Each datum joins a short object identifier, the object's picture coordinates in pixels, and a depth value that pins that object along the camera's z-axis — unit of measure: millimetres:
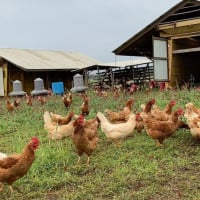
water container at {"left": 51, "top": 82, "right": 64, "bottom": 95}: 24011
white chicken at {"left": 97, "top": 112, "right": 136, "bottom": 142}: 7223
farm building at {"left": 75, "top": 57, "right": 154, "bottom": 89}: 25625
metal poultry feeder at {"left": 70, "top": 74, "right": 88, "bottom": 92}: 17938
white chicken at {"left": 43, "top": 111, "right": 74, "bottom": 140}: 7625
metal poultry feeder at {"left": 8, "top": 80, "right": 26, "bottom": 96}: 20366
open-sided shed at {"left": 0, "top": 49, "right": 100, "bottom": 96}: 28062
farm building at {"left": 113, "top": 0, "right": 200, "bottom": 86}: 16484
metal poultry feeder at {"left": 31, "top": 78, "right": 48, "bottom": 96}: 19984
